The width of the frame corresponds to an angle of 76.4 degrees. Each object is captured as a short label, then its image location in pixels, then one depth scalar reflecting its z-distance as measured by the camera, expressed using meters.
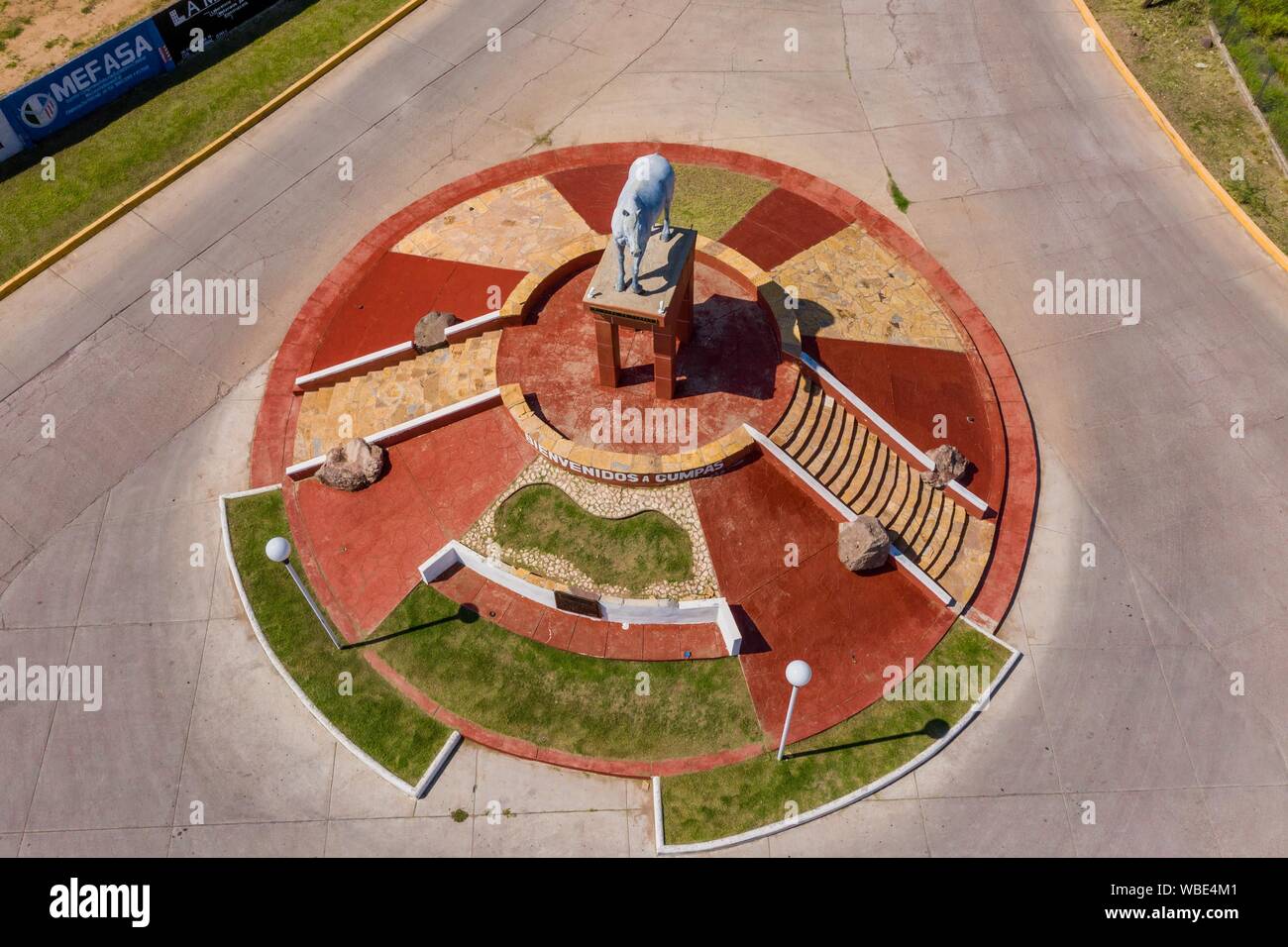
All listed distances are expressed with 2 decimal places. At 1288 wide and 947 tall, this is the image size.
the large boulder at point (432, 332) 25.36
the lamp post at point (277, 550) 18.17
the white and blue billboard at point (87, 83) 31.78
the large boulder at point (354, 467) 23.69
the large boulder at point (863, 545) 21.81
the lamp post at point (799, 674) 16.31
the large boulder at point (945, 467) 23.64
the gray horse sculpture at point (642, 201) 19.61
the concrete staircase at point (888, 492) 22.98
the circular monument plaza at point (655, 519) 20.80
